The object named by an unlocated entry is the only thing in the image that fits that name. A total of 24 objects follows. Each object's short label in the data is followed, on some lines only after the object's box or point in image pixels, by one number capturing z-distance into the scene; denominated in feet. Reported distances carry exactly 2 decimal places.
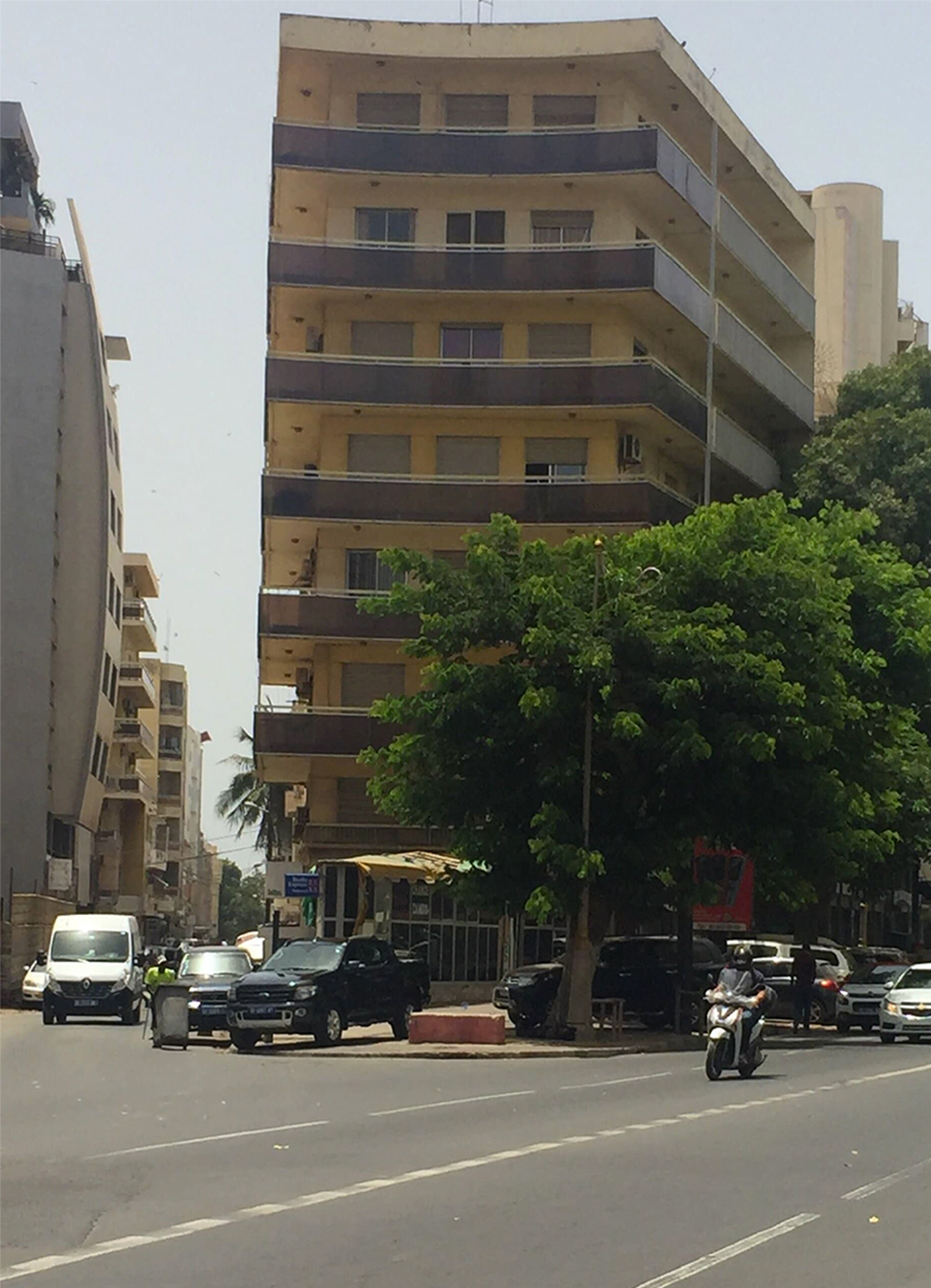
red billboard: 121.49
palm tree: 272.51
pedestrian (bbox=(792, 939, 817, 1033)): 126.11
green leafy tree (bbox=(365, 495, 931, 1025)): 109.81
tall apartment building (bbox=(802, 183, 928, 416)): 264.72
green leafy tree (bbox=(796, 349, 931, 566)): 180.45
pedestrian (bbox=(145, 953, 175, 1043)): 114.61
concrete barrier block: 104.06
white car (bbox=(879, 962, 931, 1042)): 113.09
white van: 140.67
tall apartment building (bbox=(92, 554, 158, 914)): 325.42
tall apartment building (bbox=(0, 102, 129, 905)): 247.70
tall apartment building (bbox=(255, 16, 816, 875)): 180.55
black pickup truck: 102.83
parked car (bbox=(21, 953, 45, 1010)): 167.53
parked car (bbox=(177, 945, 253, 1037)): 116.16
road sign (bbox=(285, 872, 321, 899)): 155.04
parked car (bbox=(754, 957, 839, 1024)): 138.21
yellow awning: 140.46
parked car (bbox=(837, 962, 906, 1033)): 130.41
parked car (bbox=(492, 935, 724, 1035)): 123.95
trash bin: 105.50
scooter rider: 75.56
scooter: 75.10
